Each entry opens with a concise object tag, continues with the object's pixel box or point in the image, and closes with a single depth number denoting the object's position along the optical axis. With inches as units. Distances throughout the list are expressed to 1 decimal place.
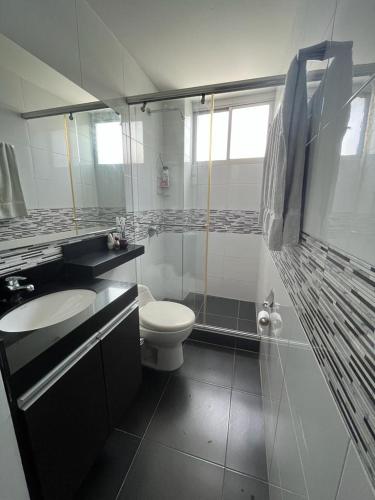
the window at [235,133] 87.7
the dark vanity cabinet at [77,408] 26.8
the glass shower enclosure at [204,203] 81.4
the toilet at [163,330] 58.9
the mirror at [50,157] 36.7
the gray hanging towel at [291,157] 26.3
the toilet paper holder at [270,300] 45.9
